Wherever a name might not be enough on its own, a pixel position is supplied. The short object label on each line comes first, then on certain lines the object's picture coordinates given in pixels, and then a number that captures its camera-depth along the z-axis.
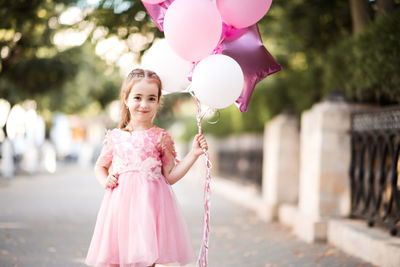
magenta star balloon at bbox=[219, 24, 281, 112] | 3.38
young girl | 2.90
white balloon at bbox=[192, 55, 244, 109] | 3.02
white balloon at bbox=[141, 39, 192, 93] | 3.32
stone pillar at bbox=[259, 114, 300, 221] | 8.02
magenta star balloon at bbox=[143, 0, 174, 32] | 3.44
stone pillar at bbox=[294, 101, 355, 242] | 5.97
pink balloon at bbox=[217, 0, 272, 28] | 3.18
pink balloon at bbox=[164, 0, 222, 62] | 3.04
